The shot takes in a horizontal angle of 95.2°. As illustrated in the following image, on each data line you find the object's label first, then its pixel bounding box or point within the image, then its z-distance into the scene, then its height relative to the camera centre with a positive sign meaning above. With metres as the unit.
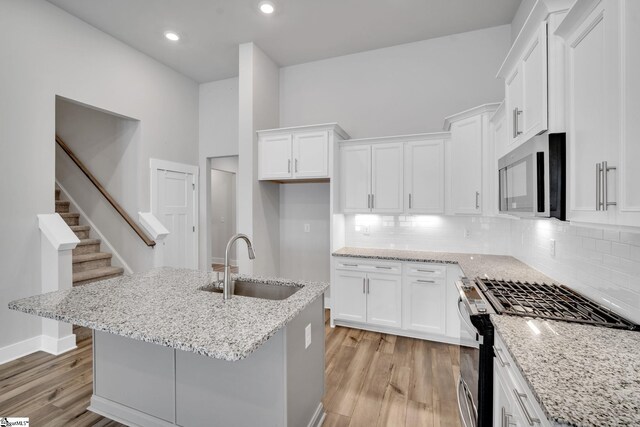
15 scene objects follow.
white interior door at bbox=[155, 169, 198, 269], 4.36 -0.02
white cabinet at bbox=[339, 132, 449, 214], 3.25 +0.46
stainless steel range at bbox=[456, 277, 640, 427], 1.43 -0.50
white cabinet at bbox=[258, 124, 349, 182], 3.50 +0.76
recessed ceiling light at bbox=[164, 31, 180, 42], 3.56 +2.20
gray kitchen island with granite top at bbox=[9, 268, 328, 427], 1.30 -0.80
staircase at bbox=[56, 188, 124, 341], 3.45 -0.58
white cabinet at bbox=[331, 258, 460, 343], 3.01 -0.92
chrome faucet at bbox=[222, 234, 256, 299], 1.65 -0.36
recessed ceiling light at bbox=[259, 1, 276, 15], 2.98 +2.15
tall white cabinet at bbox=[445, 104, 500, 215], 2.79 +0.52
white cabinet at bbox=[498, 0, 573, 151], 1.38 +0.74
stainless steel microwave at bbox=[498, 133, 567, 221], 1.32 +0.19
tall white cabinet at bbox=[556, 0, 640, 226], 0.91 +0.37
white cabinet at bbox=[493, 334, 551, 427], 0.96 -0.68
